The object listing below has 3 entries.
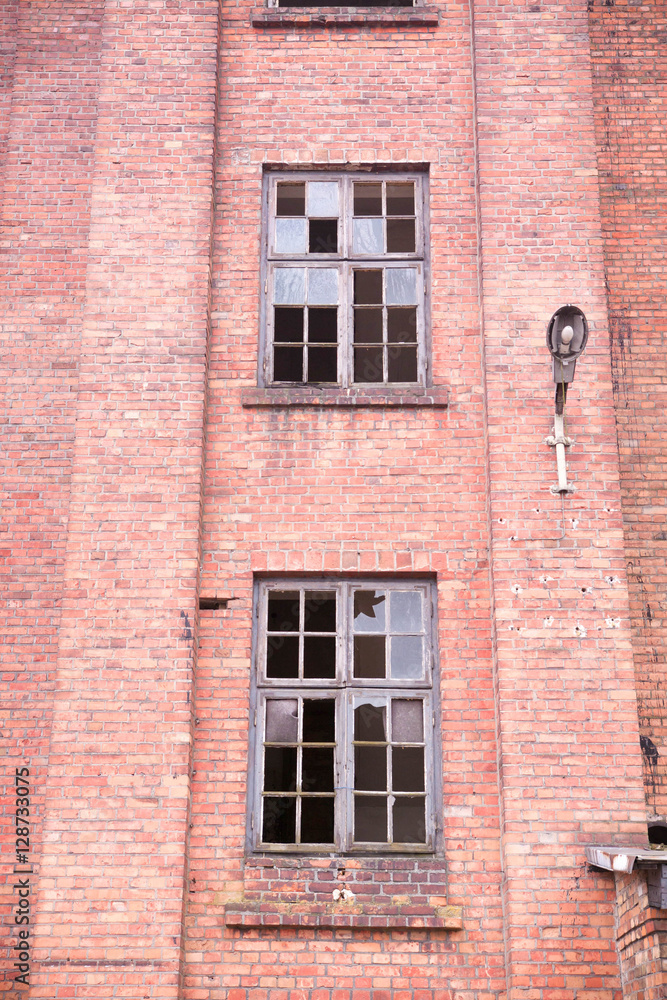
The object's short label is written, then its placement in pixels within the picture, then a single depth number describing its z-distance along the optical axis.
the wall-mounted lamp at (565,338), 7.36
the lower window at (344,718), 7.59
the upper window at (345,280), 8.80
